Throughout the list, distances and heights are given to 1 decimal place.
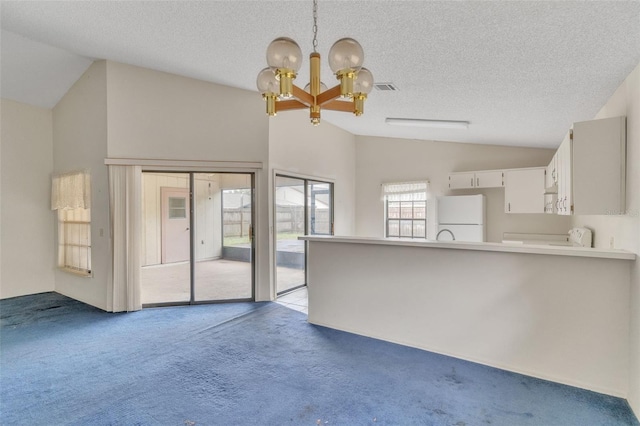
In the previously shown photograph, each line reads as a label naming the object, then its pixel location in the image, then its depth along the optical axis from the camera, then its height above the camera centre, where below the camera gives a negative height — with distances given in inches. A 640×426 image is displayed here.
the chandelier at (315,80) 70.1 +31.4
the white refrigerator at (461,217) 207.0 -5.9
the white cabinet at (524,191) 187.8 +10.9
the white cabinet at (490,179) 202.5 +19.5
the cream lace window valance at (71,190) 179.9 +11.0
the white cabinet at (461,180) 213.6 +19.5
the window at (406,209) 243.6 -0.3
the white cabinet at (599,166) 86.6 +11.8
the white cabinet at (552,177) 134.2 +14.9
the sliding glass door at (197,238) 181.3 -17.3
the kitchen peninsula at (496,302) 92.6 -32.6
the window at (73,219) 182.1 -6.5
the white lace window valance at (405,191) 241.2 +14.1
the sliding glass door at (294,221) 197.5 -8.5
